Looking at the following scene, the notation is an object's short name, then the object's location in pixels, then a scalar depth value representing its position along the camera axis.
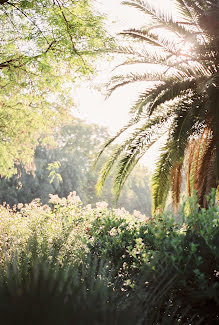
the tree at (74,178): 30.45
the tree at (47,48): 10.71
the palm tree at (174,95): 8.62
